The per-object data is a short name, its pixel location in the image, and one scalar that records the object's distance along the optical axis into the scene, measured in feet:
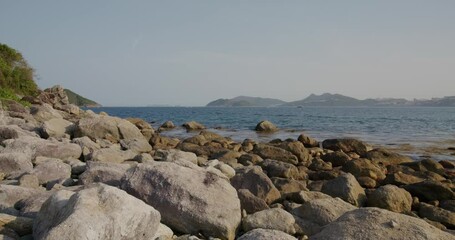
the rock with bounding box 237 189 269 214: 24.32
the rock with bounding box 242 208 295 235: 20.90
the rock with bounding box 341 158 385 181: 40.50
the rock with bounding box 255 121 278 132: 117.50
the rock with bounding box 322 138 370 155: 58.75
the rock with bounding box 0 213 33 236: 16.75
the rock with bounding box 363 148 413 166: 50.93
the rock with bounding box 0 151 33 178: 29.03
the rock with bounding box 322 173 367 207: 29.60
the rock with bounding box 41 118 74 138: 49.62
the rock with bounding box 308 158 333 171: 44.46
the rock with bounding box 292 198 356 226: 22.49
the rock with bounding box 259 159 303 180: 37.68
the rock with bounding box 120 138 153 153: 50.42
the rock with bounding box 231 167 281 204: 27.81
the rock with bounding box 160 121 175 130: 132.57
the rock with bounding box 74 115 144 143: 53.78
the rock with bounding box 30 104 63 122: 66.33
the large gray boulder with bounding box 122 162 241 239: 19.60
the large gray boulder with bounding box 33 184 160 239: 14.38
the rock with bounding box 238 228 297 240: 16.05
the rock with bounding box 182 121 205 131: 125.08
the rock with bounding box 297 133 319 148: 67.67
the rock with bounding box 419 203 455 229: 27.43
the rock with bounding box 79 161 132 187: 23.88
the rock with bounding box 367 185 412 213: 28.43
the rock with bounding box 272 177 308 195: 31.07
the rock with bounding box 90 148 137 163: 34.55
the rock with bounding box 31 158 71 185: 27.30
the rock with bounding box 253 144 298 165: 49.32
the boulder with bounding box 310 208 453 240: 16.74
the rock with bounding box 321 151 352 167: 49.03
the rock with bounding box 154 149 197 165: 36.65
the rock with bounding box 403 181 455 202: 33.30
